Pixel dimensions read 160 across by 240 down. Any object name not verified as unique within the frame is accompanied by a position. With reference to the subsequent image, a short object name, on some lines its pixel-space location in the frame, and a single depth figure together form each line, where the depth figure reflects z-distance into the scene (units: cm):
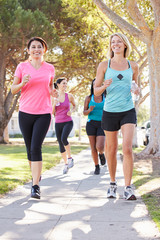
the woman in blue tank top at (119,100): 484
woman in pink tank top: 812
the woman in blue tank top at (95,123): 763
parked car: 2281
